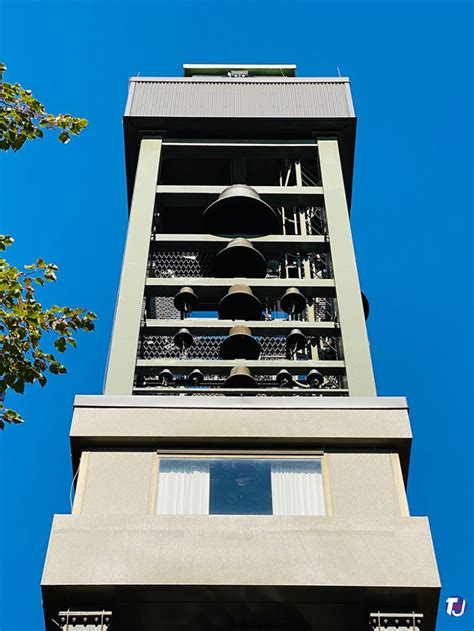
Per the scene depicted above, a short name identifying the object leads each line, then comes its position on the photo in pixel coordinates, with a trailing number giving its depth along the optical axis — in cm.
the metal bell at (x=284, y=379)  1502
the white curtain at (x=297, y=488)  1202
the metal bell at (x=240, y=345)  1560
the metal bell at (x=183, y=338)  1572
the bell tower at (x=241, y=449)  1070
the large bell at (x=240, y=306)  1611
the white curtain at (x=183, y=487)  1198
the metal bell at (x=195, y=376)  1517
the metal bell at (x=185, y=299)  1644
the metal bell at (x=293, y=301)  1636
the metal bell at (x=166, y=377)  1516
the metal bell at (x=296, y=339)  1580
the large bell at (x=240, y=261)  1708
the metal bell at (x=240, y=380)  1478
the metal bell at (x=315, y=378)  1514
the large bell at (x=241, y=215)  1792
